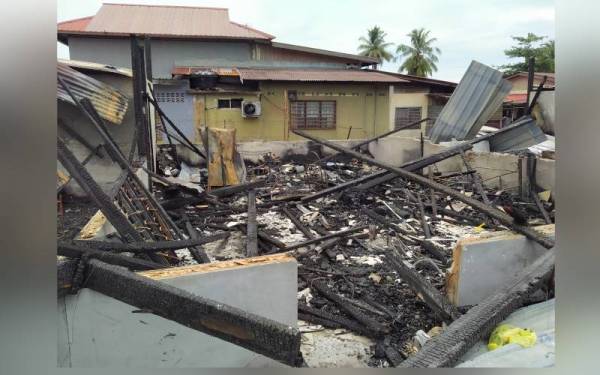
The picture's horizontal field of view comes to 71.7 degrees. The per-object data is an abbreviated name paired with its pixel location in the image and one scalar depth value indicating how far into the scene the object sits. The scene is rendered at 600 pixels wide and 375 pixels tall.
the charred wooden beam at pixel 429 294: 3.96
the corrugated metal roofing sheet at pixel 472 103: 12.59
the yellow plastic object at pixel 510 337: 2.48
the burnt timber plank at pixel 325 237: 5.96
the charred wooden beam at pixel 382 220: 7.12
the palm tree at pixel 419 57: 35.72
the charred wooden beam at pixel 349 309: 3.89
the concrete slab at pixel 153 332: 2.50
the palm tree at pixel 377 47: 38.75
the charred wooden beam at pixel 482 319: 2.20
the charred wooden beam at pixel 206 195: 7.54
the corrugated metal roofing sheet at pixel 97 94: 6.44
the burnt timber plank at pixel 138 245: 3.15
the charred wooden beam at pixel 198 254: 4.98
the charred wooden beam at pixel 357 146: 13.04
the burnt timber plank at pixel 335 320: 3.96
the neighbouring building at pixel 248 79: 17.00
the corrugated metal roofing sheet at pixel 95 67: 7.42
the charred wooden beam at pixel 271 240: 5.98
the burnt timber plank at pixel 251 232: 5.59
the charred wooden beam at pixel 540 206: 7.57
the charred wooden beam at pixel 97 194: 2.81
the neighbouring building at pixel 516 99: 19.73
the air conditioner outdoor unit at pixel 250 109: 17.00
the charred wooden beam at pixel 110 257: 2.38
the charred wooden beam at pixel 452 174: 10.03
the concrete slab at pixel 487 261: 3.96
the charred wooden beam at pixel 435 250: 5.96
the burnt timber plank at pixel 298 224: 6.75
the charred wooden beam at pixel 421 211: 7.08
